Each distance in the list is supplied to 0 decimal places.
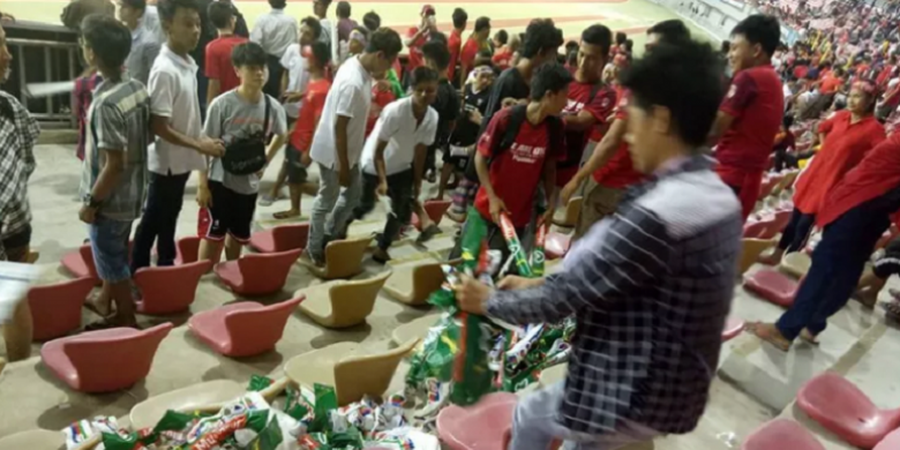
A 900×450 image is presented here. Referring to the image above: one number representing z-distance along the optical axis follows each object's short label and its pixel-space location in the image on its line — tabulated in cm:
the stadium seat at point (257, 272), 366
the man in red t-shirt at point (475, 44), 709
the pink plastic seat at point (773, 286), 456
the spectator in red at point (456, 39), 736
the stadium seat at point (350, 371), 260
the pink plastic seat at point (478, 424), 254
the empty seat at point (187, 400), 245
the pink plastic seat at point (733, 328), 329
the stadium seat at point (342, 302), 336
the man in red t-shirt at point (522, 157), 316
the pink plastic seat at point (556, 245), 458
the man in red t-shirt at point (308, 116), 477
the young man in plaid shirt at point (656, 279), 137
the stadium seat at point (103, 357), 258
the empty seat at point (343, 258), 404
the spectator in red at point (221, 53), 487
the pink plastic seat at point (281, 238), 434
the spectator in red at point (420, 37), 683
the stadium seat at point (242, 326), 296
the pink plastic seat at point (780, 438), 260
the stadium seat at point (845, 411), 305
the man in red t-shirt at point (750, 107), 319
